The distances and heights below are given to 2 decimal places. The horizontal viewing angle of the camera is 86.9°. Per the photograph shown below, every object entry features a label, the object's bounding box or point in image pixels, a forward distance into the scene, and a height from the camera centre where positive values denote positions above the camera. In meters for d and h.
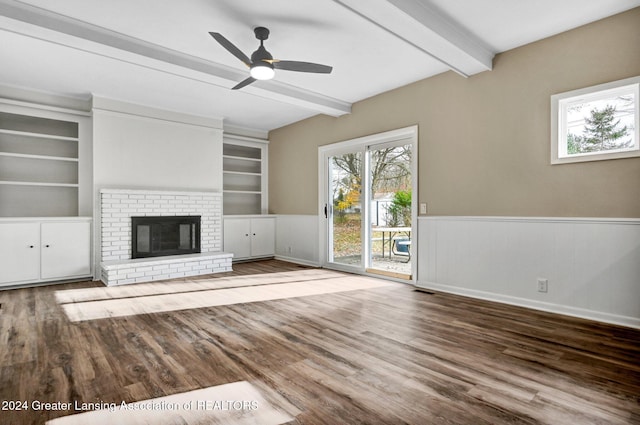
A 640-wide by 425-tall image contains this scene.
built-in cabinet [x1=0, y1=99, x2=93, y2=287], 4.34 +0.28
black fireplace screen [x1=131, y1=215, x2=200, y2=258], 5.15 -0.38
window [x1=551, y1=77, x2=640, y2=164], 2.90 +0.82
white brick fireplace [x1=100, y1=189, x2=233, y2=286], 4.70 -0.41
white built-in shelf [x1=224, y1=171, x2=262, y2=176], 6.43 +0.78
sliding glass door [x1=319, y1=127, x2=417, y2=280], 4.75 +0.14
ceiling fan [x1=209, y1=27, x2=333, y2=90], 3.10 +1.39
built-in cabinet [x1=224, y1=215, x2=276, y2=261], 6.33 -0.47
